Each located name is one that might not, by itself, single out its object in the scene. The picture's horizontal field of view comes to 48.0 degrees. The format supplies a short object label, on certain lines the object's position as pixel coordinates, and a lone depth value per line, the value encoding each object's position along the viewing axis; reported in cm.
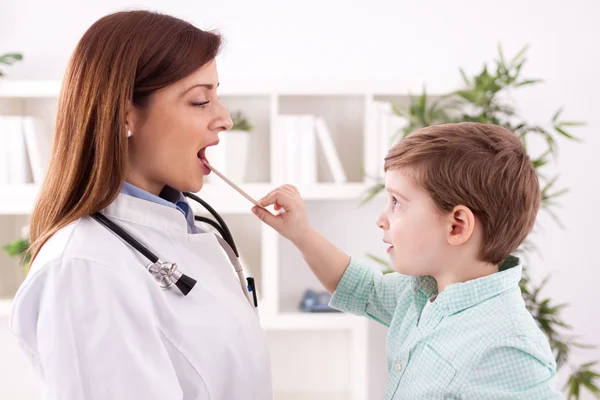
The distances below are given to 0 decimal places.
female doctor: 93
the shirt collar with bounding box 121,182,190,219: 112
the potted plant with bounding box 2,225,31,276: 272
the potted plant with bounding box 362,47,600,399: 234
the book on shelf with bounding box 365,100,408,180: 260
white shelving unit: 264
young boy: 110
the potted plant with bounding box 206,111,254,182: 263
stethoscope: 104
